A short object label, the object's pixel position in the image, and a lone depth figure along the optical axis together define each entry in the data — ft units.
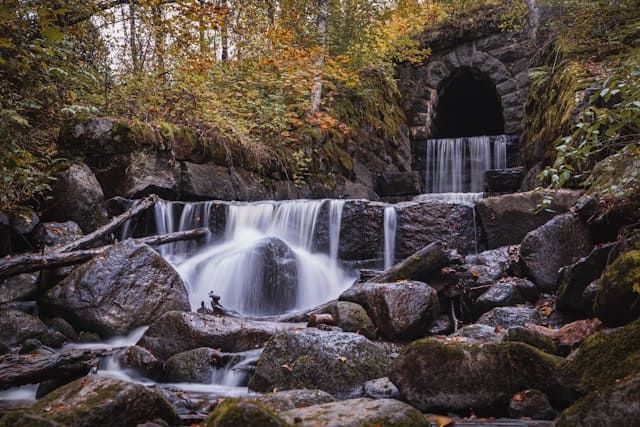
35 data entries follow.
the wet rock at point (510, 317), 18.86
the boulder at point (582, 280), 17.63
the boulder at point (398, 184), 45.80
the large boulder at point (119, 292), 20.26
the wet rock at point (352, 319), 19.07
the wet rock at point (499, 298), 20.97
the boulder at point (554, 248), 21.47
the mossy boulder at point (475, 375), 12.10
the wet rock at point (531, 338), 13.82
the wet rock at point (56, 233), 24.52
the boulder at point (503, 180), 39.22
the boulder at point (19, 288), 21.07
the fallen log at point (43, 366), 13.15
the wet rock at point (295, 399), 11.47
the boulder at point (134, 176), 30.30
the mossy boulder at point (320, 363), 13.99
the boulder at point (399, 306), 19.22
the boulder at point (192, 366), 16.03
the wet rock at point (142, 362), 16.39
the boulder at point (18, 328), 18.31
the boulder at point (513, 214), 26.06
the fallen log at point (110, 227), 23.55
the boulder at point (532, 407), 11.55
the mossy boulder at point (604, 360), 10.25
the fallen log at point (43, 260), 20.32
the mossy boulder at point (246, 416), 8.05
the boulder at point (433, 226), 29.25
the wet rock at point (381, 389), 13.12
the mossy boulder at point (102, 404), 9.75
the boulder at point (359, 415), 9.30
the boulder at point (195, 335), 17.69
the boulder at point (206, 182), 32.53
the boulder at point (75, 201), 27.09
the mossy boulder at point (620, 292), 12.68
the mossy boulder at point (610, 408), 8.14
